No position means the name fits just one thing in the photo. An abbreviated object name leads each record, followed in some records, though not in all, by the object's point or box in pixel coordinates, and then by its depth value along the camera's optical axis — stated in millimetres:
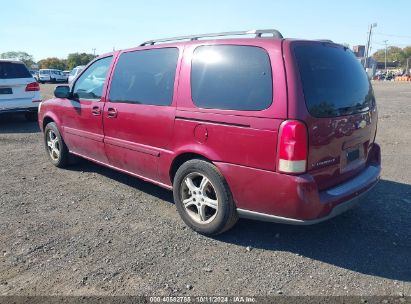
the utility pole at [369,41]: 68375
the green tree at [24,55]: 114825
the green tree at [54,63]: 100375
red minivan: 3096
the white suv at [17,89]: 9861
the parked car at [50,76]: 44938
